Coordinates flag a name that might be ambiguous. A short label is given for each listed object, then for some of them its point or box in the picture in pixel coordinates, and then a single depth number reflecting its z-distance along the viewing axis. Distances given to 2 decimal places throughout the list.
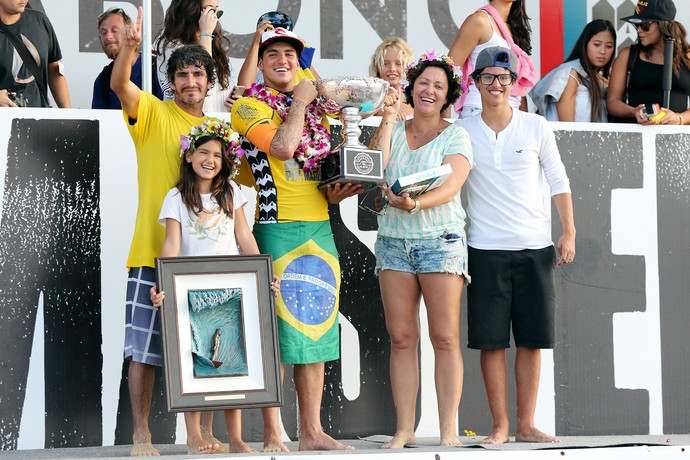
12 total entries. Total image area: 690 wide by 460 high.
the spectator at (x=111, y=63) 13.20
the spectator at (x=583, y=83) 13.77
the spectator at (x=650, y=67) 13.49
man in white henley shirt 11.39
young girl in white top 10.35
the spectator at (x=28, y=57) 12.32
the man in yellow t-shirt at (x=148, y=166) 10.46
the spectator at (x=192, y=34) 12.16
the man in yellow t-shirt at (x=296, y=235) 10.60
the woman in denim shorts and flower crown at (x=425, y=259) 10.95
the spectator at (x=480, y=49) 12.75
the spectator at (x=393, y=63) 12.81
